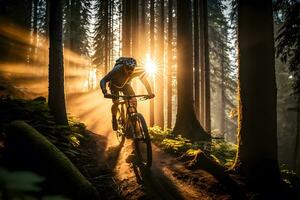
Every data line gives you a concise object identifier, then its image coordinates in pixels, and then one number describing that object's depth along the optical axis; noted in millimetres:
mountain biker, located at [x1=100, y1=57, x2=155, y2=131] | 6809
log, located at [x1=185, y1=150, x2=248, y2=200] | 4828
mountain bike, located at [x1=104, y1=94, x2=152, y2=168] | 5930
